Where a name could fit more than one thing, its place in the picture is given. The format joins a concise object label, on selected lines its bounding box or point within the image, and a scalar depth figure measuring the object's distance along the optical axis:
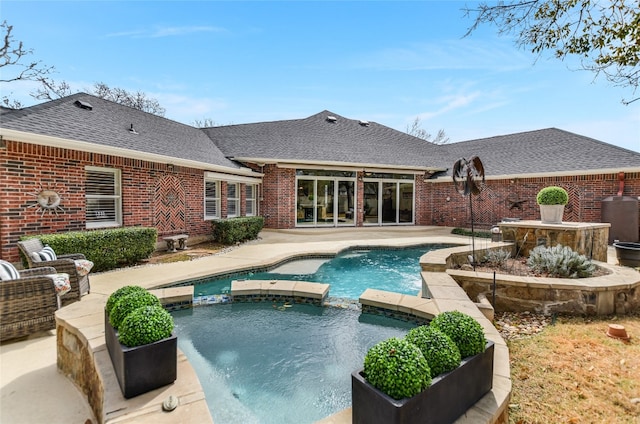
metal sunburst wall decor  6.48
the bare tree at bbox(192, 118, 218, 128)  30.83
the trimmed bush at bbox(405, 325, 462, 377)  1.92
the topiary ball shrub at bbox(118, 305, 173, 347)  2.24
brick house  6.67
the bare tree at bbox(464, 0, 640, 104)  3.77
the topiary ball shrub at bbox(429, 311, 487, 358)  2.14
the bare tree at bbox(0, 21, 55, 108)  14.29
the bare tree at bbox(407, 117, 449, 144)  33.12
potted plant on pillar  7.24
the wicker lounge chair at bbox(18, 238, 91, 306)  4.66
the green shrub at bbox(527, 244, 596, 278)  5.38
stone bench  9.15
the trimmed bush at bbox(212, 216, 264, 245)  10.44
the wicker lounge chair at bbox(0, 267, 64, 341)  3.69
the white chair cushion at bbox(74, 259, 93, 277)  4.84
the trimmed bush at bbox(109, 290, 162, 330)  2.53
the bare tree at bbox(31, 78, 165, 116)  19.56
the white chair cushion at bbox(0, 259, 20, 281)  3.82
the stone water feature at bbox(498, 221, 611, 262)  6.87
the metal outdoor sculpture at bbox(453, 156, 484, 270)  5.73
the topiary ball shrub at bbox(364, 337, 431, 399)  1.64
